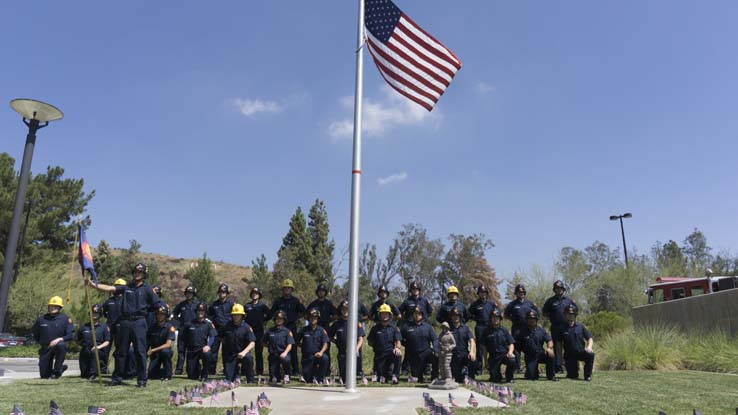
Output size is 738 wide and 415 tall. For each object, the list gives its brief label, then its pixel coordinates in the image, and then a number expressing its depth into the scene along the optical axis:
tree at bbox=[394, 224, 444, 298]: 42.25
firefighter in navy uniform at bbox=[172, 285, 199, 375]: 11.34
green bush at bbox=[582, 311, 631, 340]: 17.97
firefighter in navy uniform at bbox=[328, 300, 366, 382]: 10.82
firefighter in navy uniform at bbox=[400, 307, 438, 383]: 10.34
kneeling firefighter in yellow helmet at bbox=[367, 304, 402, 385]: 10.34
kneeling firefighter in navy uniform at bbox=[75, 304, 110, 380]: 11.24
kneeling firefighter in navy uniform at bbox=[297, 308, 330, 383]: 10.19
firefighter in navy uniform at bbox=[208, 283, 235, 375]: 11.59
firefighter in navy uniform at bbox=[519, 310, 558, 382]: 10.56
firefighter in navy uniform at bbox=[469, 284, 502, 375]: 11.30
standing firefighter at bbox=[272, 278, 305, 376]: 11.39
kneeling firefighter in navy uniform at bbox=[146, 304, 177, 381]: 10.69
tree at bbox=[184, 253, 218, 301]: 40.03
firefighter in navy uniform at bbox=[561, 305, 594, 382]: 10.73
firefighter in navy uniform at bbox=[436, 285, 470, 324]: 11.38
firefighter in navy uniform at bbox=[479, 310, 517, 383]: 10.16
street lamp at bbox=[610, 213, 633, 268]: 35.74
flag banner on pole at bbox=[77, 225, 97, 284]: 8.41
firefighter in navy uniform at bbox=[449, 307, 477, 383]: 10.23
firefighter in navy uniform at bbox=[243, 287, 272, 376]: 11.54
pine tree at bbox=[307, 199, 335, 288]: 39.44
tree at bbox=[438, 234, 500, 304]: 46.11
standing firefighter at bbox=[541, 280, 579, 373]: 11.32
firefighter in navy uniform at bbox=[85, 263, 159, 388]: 9.14
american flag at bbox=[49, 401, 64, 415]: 4.71
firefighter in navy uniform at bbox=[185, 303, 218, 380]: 10.84
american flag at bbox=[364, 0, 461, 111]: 9.18
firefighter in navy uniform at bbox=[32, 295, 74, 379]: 10.91
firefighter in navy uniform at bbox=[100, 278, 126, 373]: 10.06
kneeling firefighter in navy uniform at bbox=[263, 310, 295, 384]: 10.24
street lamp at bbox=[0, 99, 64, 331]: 9.12
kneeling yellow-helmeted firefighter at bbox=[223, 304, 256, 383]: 10.02
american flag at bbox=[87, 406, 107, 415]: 5.10
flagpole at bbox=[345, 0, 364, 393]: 7.92
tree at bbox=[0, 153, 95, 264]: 35.31
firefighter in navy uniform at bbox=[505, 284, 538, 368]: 11.41
